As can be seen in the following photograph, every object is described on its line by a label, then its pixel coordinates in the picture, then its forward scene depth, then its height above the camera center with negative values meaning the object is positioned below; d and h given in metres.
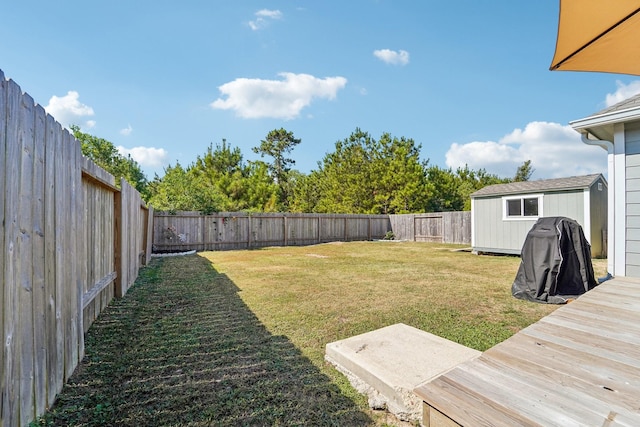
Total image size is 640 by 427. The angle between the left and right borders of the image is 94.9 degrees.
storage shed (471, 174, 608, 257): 7.93 +0.07
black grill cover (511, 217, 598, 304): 3.96 -0.76
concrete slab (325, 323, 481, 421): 1.69 -1.05
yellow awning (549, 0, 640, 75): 1.73 +1.12
